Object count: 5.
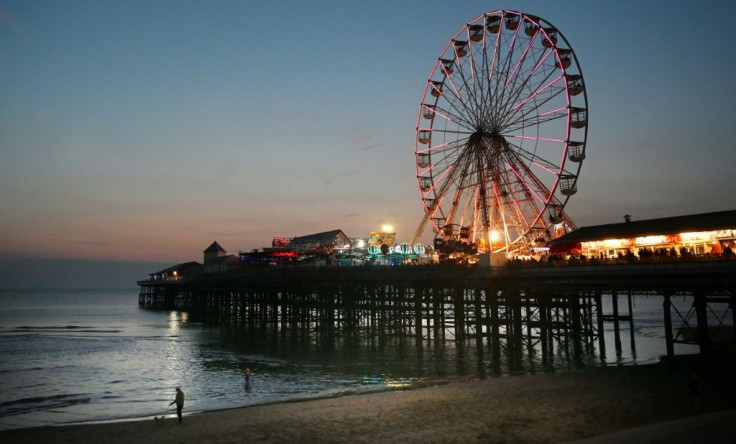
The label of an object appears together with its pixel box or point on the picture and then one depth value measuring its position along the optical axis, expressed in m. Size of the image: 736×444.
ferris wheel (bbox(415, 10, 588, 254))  42.34
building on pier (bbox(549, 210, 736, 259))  31.59
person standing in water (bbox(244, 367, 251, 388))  30.25
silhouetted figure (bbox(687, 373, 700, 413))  19.62
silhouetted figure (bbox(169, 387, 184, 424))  21.69
